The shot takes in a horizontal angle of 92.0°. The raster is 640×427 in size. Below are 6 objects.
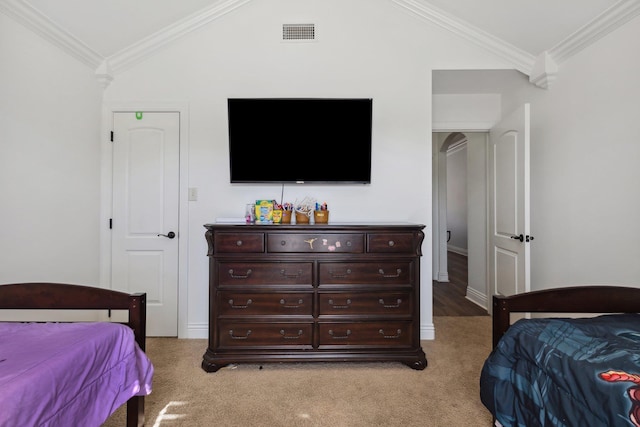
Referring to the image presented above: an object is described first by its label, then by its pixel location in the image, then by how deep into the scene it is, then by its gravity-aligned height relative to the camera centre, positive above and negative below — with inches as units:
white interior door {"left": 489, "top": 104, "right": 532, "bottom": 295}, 100.3 +3.6
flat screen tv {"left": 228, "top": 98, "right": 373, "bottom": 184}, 104.8 +25.4
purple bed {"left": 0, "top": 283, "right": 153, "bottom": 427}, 36.6 -20.5
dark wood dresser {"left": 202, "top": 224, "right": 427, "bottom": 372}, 88.4 -22.9
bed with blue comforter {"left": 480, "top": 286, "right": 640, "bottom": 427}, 39.4 -21.8
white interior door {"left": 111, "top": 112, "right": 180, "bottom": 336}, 113.5 +5.6
